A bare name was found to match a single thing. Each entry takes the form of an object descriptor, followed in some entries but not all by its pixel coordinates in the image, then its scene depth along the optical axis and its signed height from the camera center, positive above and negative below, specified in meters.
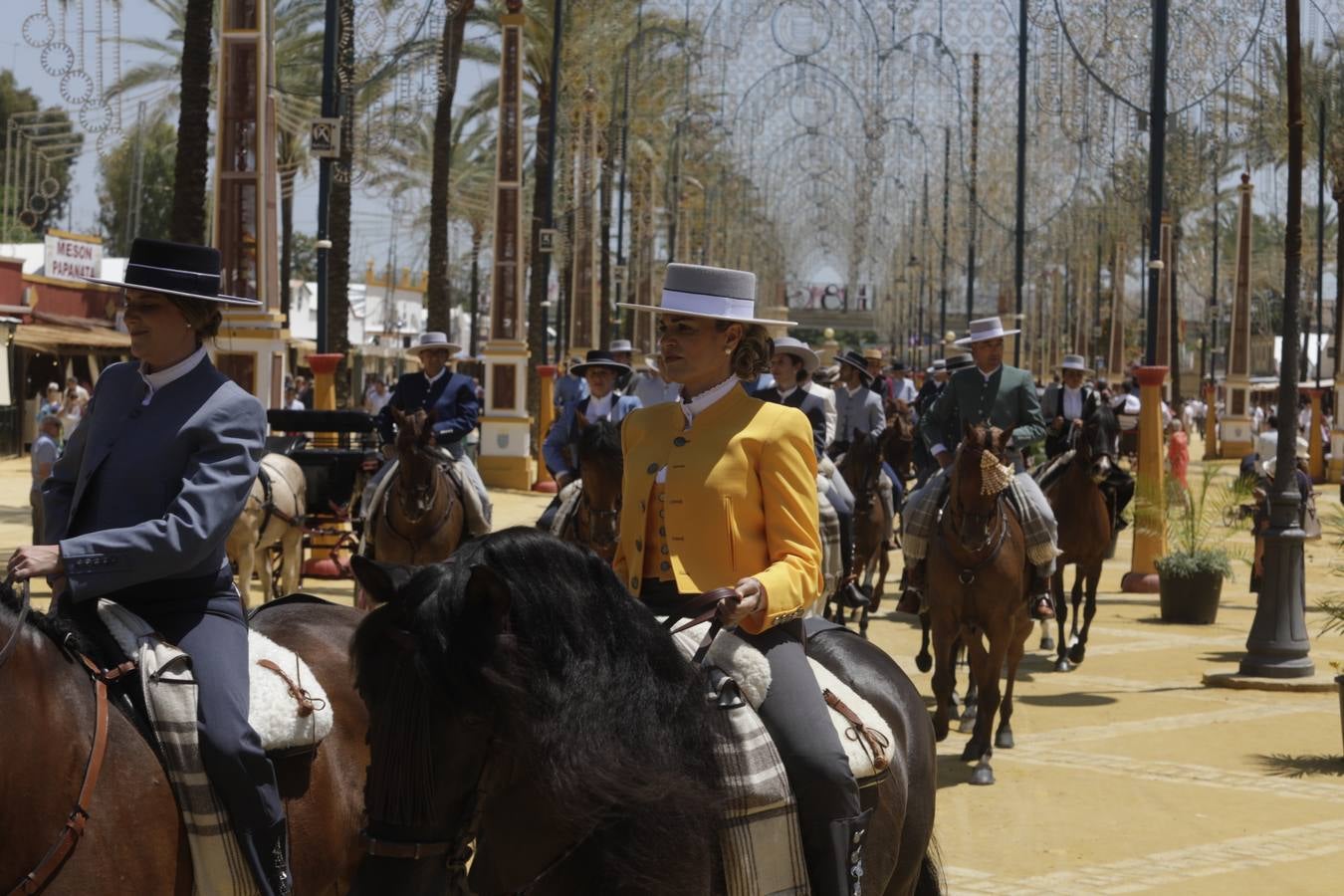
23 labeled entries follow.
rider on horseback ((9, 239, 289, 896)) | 4.63 -0.18
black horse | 3.48 -0.60
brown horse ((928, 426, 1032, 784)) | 10.48 -0.75
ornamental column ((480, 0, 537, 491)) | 33.00 +1.68
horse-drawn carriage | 15.49 -0.48
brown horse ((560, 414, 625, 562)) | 11.34 -0.26
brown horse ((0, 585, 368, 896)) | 4.33 -0.93
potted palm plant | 17.62 -1.16
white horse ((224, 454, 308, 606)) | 15.07 -0.78
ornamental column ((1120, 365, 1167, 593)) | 19.70 -0.17
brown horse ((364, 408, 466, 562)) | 12.67 -0.50
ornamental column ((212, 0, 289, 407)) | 20.81 +3.21
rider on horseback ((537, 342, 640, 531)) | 12.93 +0.25
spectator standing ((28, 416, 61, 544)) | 18.88 -0.24
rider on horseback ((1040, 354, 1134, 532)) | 15.99 +0.42
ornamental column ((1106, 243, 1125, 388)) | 52.94 +4.00
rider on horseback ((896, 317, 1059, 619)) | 11.10 +0.17
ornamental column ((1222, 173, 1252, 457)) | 45.41 +1.97
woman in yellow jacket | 4.33 -0.17
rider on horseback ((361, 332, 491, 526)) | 13.14 +0.28
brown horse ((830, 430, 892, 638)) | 16.59 -0.40
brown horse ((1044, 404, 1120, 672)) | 15.25 -0.44
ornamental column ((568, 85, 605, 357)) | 40.09 +5.04
